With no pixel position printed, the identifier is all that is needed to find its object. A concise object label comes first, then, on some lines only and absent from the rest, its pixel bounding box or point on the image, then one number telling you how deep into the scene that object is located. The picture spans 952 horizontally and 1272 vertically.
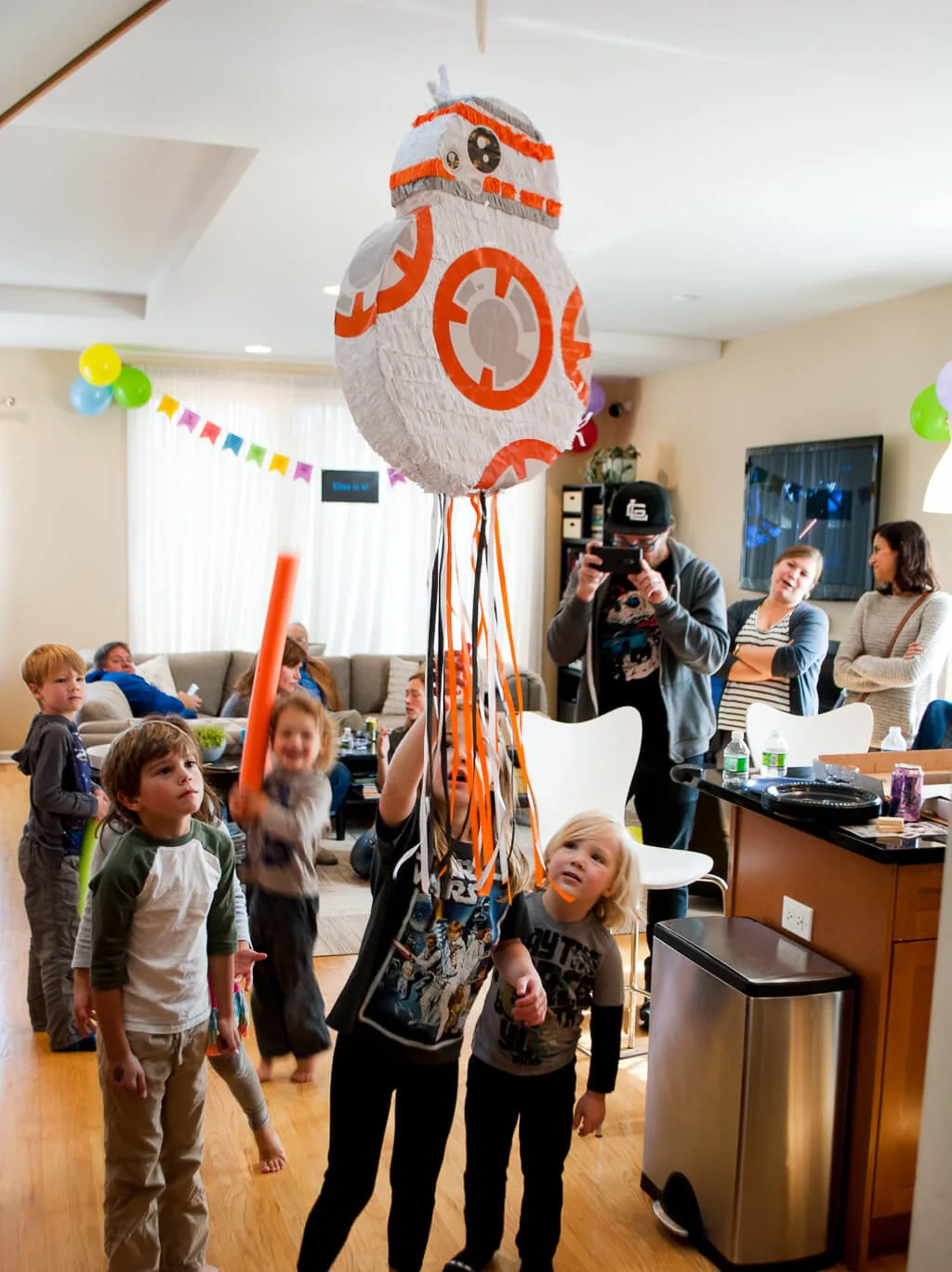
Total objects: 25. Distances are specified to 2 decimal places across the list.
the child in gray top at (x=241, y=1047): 1.84
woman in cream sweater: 3.78
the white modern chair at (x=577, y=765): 3.05
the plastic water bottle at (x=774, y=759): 2.66
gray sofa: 6.66
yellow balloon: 6.55
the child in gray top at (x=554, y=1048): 1.87
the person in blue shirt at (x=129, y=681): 5.25
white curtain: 7.11
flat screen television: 5.08
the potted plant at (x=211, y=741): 4.36
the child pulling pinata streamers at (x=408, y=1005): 1.54
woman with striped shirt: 3.73
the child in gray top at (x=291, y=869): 2.46
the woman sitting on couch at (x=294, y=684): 3.57
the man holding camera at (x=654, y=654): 2.83
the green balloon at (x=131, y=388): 6.75
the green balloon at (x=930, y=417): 4.43
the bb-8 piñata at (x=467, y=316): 0.89
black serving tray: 2.15
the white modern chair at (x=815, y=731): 3.28
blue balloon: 6.79
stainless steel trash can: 2.00
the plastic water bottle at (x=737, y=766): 2.55
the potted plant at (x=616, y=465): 7.28
